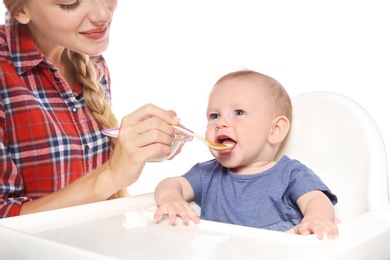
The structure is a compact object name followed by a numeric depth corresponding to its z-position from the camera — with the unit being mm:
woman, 1974
